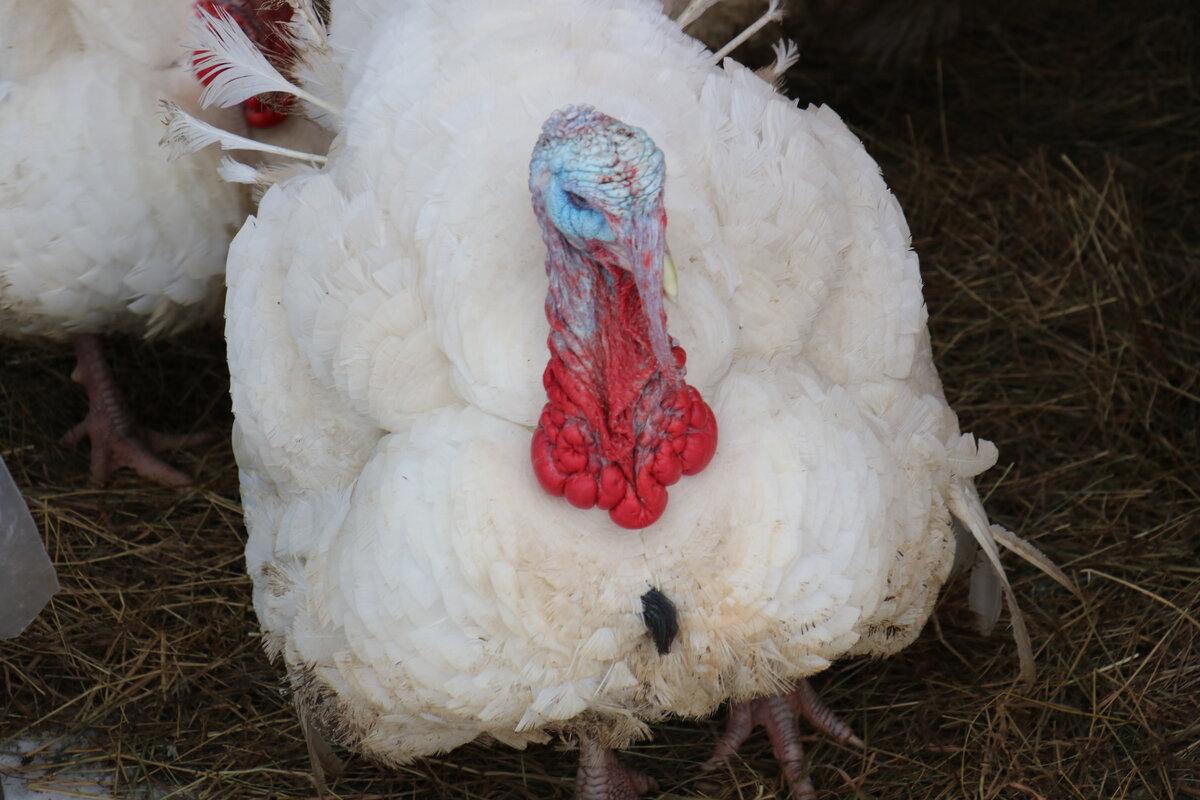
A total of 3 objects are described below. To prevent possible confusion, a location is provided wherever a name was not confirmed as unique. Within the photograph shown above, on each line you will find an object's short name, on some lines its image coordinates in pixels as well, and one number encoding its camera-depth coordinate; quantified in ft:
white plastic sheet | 8.34
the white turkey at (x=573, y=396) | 7.54
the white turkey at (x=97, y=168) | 11.03
